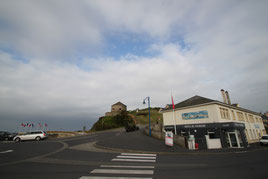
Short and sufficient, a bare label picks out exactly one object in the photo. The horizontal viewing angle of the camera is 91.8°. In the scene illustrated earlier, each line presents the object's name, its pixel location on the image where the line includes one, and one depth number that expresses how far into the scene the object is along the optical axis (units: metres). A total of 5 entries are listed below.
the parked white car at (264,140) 22.30
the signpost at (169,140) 14.73
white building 20.98
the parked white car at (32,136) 22.02
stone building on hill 80.69
